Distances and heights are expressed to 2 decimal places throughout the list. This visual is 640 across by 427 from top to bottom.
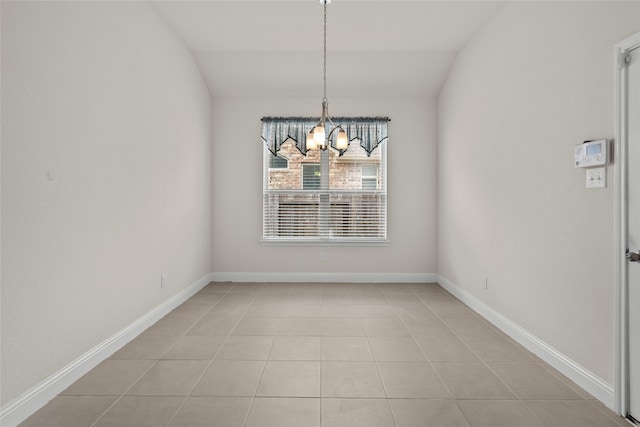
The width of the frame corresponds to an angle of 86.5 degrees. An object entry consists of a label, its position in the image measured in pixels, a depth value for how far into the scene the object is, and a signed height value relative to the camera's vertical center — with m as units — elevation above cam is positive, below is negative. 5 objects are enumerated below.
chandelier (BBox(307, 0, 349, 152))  2.91 +0.65
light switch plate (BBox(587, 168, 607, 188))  2.00 +0.20
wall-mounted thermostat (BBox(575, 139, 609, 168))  1.97 +0.35
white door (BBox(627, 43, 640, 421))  1.80 -0.07
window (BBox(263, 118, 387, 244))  5.12 +0.23
